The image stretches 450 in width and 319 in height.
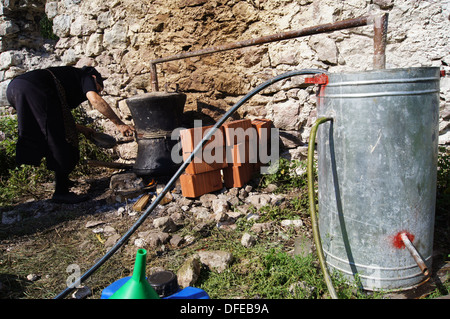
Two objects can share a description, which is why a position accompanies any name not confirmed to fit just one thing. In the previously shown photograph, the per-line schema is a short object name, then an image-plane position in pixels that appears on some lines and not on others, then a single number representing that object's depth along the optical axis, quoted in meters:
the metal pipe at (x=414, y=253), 1.68
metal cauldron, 3.71
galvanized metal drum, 1.68
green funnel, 1.35
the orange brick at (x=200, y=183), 3.19
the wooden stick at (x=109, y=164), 4.03
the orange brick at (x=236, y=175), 3.28
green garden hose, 1.61
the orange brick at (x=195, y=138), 3.08
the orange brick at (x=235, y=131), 3.22
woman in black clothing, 3.53
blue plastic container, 1.54
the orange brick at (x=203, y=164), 3.12
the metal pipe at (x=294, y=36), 1.95
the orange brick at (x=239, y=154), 3.25
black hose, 1.89
